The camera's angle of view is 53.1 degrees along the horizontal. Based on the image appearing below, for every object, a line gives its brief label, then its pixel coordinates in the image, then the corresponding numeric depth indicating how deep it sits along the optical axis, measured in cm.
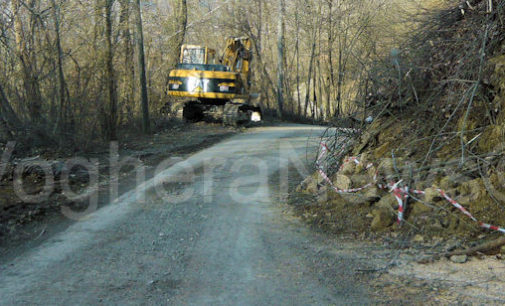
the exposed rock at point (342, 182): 763
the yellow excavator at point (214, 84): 2281
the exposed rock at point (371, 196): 704
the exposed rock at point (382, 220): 655
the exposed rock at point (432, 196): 642
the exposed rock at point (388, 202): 670
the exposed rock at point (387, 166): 727
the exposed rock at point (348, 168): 808
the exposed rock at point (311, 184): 849
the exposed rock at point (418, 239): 605
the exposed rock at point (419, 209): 642
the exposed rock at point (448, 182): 653
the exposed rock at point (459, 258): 540
